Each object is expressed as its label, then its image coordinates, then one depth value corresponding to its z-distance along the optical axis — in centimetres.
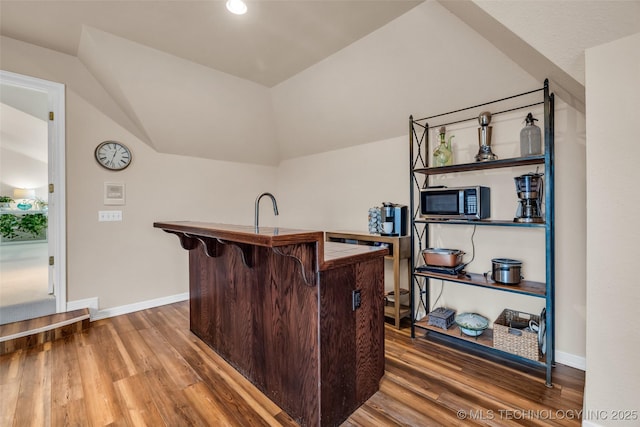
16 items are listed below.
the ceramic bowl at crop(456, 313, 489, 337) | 229
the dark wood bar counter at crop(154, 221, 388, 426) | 142
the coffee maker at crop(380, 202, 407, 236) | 290
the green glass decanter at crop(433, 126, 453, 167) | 248
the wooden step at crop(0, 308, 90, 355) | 238
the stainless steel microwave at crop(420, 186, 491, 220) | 223
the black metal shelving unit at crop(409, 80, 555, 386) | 187
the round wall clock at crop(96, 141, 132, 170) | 306
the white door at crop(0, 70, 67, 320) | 281
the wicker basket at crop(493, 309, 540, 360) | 198
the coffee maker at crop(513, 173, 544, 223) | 198
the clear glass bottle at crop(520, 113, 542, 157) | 204
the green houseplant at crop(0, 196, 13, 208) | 612
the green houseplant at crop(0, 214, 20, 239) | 620
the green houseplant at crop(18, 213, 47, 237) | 676
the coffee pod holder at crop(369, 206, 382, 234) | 302
